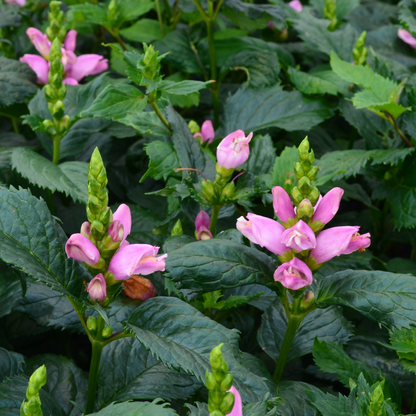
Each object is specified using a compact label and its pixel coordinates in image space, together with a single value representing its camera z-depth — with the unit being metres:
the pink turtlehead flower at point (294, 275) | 0.85
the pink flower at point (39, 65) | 1.10
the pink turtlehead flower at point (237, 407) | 0.82
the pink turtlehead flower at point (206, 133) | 1.05
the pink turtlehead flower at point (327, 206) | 0.86
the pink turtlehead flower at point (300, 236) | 0.85
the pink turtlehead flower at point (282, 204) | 0.86
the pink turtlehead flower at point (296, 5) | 1.40
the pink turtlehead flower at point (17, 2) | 1.29
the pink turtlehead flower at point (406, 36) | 1.32
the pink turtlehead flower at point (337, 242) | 0.86
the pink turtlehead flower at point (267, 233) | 0.87
